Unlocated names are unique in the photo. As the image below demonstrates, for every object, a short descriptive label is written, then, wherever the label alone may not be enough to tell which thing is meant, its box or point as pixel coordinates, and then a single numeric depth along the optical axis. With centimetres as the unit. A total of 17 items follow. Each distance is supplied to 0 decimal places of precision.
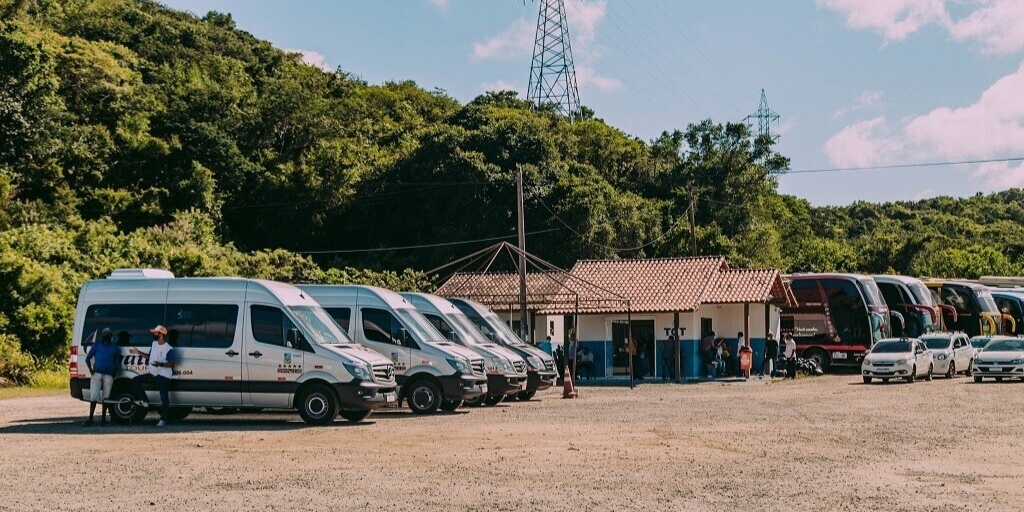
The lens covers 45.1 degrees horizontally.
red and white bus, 4419
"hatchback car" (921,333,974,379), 3966
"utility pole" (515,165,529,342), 3675
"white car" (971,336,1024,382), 3609
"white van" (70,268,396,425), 2008
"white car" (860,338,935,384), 3638
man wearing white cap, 1977
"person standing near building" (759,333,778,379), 4178
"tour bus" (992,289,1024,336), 5775
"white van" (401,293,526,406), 2508
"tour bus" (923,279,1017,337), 5441
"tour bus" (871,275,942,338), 4847
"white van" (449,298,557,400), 2811
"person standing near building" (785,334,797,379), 4044
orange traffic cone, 2978
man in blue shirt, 2002
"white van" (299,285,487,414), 2288
